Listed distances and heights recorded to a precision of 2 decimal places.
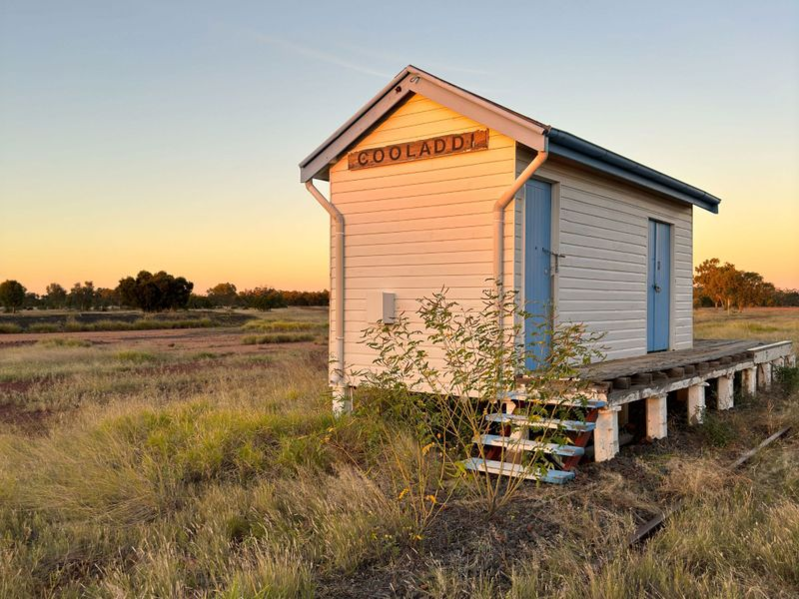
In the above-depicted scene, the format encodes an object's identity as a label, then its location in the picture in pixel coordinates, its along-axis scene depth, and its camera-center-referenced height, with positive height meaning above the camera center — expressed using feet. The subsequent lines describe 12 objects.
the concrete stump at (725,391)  32.81 -4.05
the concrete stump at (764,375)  40.04 -3.86
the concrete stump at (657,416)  25.59 -4.20
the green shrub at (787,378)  39.63 -4.14
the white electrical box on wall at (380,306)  27.58 +0.07
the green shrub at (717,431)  25.59 -4.92
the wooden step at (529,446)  18.65 -4.34
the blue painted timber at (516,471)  17.91 -4.94
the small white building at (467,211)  25.00 +4.35
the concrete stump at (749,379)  37.29 -3.86
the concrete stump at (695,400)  28.68 -3.99
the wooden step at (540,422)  17.22 -3.61
